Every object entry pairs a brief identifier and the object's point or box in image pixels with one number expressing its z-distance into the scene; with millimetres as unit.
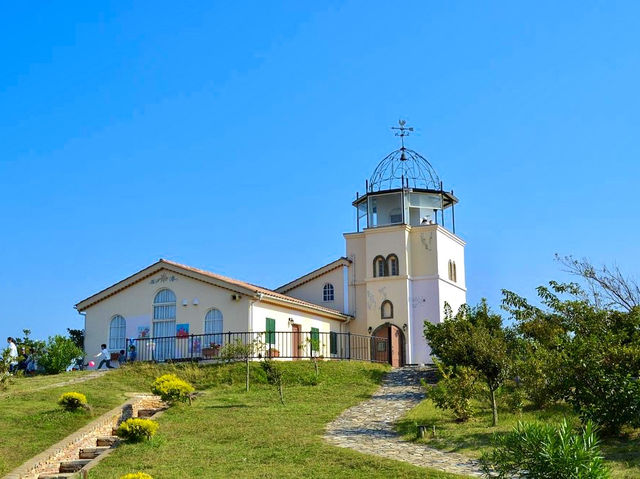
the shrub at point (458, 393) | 20172
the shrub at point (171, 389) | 22828
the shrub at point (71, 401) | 21328
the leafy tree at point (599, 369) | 17297
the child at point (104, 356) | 32750
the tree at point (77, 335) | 41481
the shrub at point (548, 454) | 10336
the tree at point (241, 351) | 27609
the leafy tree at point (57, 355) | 31188
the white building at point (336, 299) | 32719
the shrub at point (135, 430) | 18047
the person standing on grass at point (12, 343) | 26867
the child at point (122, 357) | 32728
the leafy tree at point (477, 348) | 20484
